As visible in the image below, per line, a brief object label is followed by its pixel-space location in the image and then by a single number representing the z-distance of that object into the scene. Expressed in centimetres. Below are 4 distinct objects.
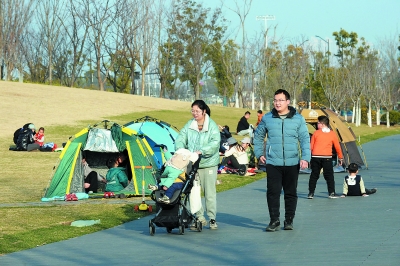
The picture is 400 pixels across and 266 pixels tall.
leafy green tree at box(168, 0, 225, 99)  8850
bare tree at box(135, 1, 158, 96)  8319
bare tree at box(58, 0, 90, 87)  8281
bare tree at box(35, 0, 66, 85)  8225
